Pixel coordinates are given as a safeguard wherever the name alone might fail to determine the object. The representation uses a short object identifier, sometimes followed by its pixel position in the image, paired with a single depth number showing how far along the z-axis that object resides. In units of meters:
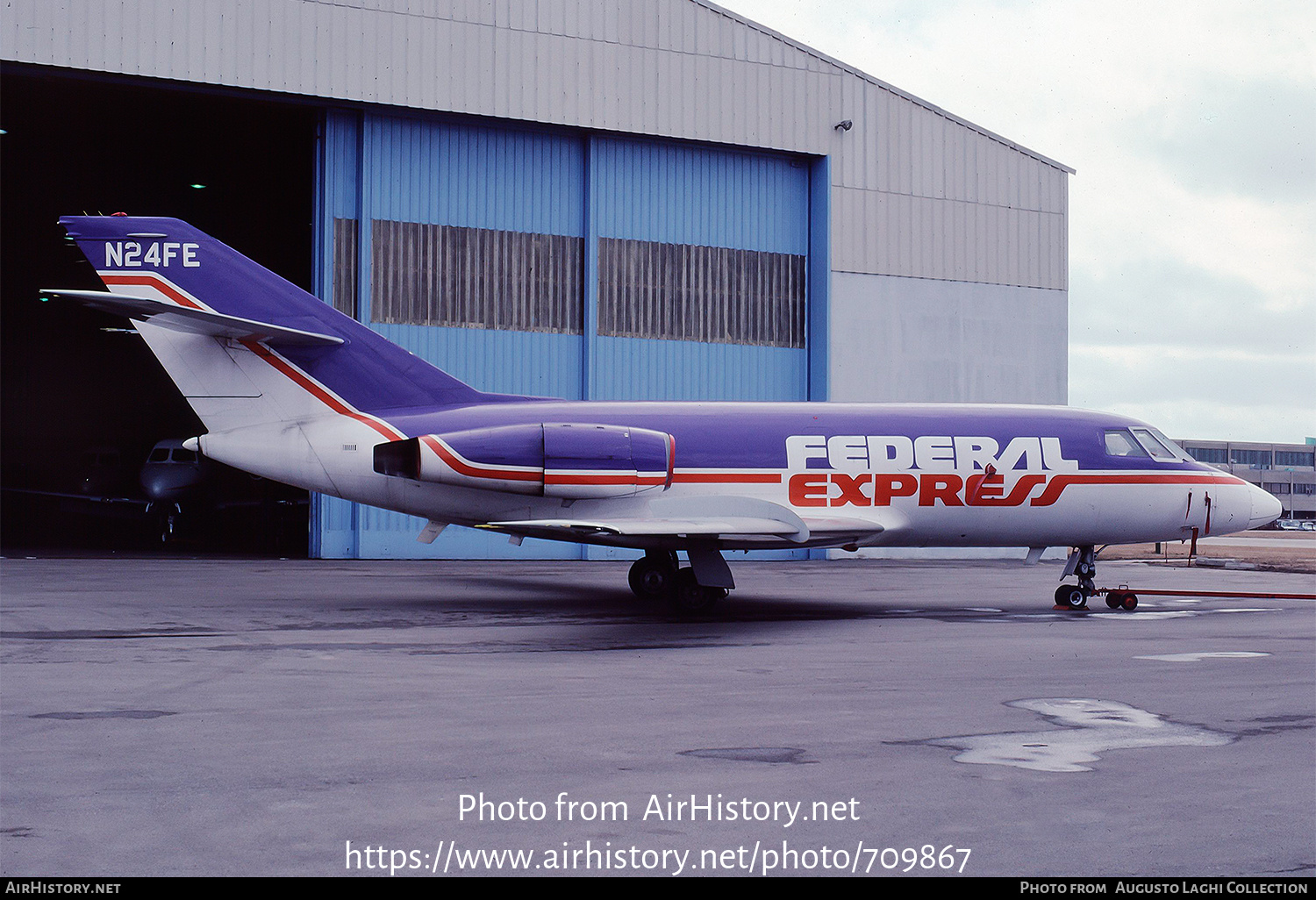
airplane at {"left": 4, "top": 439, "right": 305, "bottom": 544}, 35.62
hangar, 27.33
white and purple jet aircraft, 16.19
